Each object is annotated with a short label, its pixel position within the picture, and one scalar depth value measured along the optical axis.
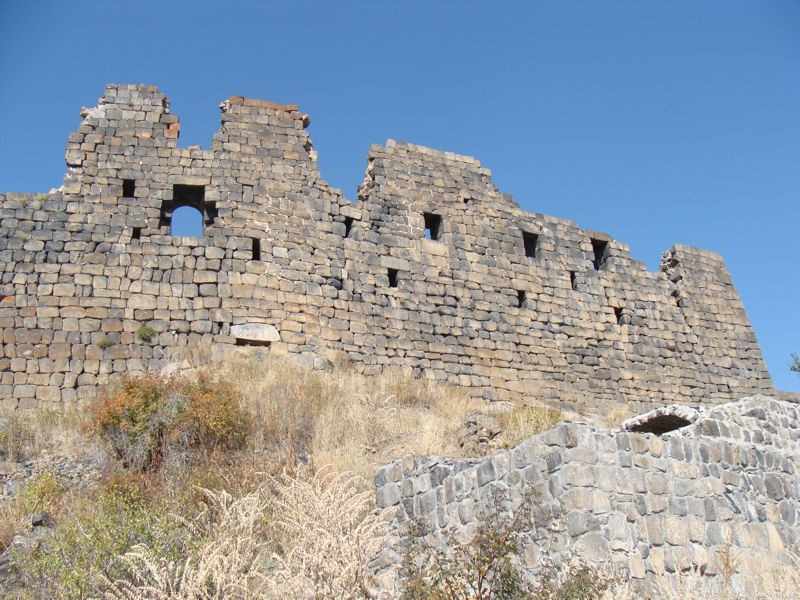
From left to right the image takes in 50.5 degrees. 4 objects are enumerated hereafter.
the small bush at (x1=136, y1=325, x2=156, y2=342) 12.78
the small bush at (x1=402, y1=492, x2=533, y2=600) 5.93
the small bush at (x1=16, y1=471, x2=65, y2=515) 8.58
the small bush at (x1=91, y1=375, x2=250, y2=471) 9.69
